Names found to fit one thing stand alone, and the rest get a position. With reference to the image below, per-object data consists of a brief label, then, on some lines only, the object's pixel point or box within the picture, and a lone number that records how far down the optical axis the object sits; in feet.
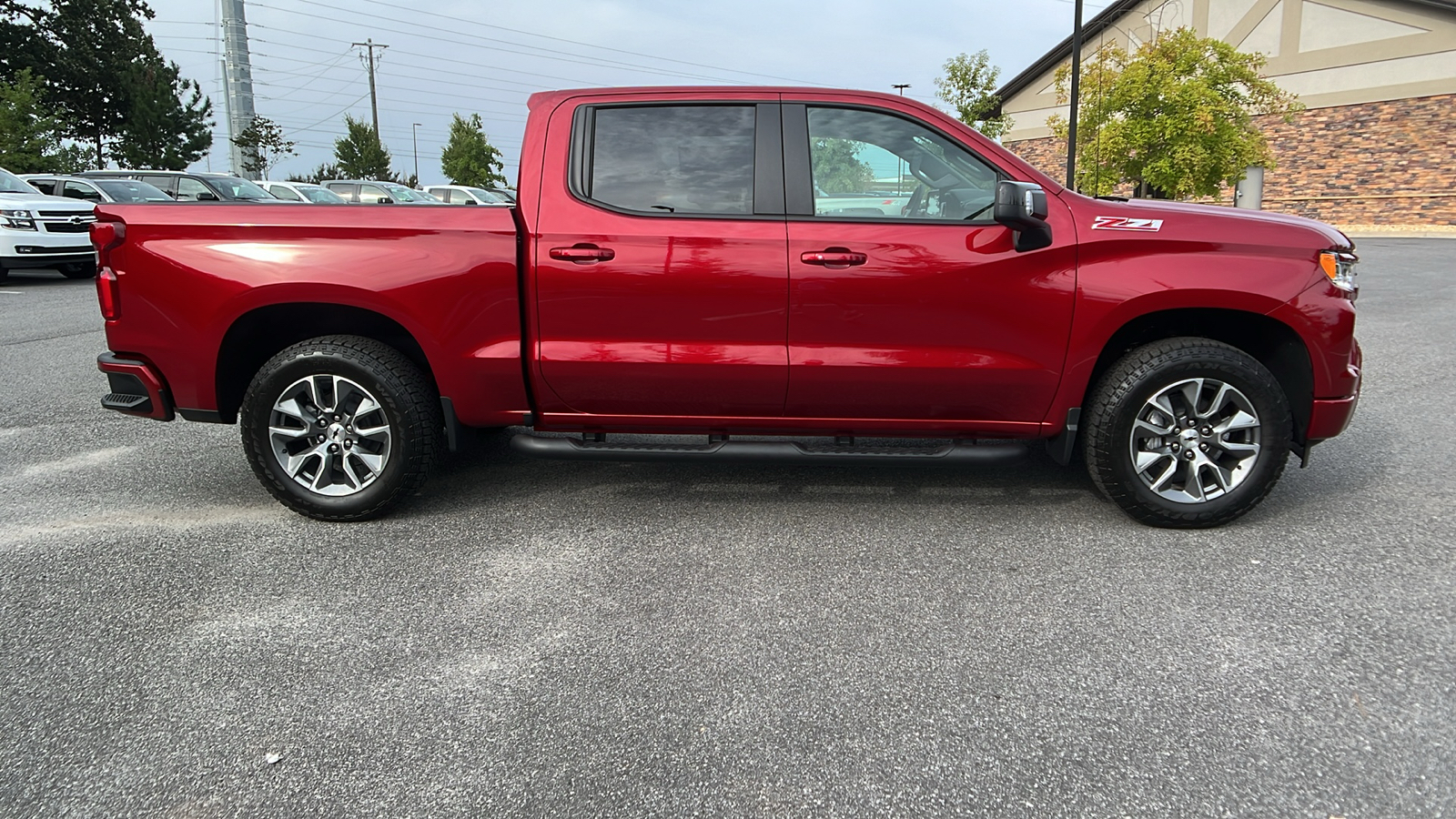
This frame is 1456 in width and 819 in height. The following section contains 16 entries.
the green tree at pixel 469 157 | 198.90
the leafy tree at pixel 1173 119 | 70.79
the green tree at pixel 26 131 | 90.68
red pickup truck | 12.42
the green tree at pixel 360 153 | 188.34
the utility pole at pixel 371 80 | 195.00
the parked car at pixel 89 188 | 49.44
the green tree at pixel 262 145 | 130.72
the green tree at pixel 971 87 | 107.34
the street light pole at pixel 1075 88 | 68.44
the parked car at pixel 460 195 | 98.32
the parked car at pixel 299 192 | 82.02
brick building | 110.42
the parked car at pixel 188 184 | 56.90
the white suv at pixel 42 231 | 44.55
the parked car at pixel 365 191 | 89.71
